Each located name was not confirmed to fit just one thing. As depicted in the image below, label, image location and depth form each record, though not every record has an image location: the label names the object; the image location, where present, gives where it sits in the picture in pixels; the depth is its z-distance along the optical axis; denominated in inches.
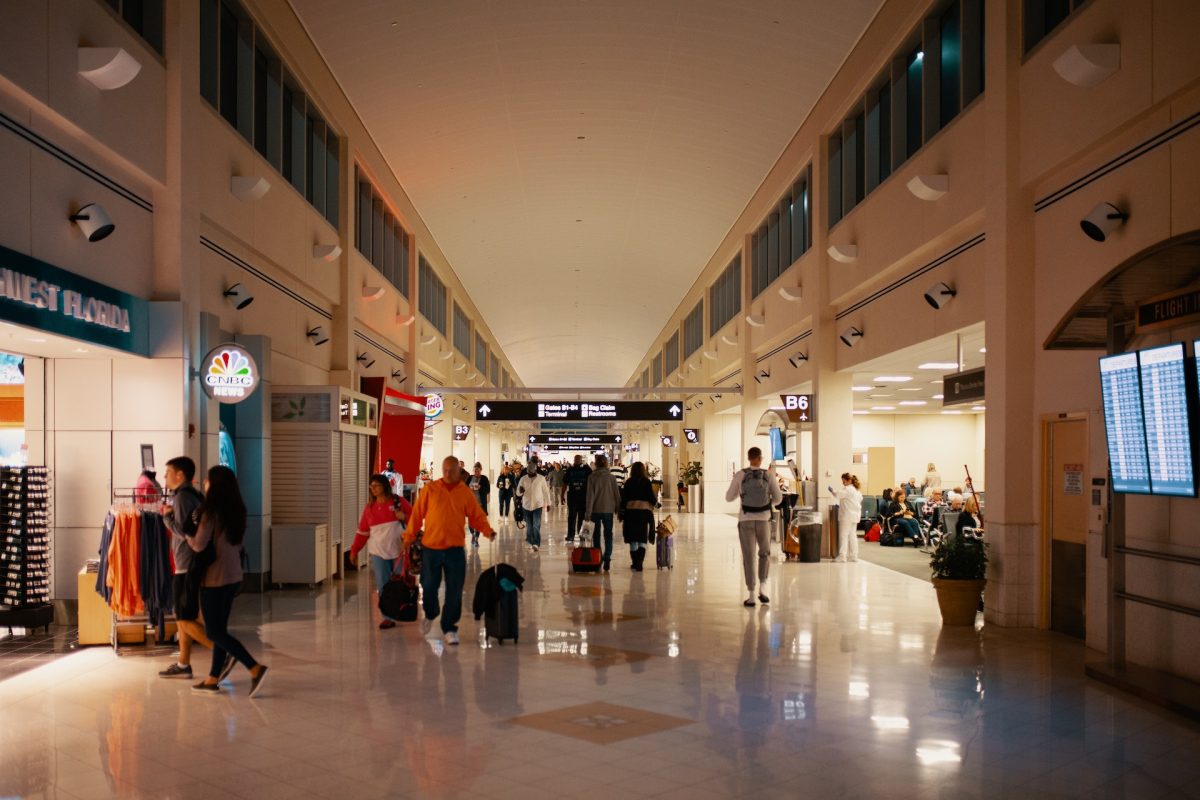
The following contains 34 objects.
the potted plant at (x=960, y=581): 382.3
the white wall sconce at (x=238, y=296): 464.8
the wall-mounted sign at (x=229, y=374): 387.9
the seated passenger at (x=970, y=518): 619.5
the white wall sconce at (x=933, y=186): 452.1
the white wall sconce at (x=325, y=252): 607.2
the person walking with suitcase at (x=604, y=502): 589.9
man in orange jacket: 341.7
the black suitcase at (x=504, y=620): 341.4
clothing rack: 332.5
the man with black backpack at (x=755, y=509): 427.2
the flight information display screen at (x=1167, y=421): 254.2
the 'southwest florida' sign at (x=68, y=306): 286.0
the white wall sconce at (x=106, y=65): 325.1
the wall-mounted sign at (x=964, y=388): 435.8
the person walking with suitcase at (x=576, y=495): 695.7
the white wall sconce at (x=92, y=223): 334.3
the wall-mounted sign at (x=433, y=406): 956.0
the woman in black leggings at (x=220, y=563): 266.2
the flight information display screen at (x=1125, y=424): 273.3
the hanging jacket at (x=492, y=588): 339.6
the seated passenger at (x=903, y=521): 784.3
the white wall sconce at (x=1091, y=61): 311.7
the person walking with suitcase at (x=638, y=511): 581.0
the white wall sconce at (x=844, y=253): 601.3
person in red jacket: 390.9
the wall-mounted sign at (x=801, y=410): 694.5
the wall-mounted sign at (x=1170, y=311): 257.9
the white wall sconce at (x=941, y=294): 467.2
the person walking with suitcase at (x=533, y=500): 689.6
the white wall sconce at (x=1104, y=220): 319.3
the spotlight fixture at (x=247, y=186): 458.3
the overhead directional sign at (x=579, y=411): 1053.2
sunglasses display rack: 357.7
